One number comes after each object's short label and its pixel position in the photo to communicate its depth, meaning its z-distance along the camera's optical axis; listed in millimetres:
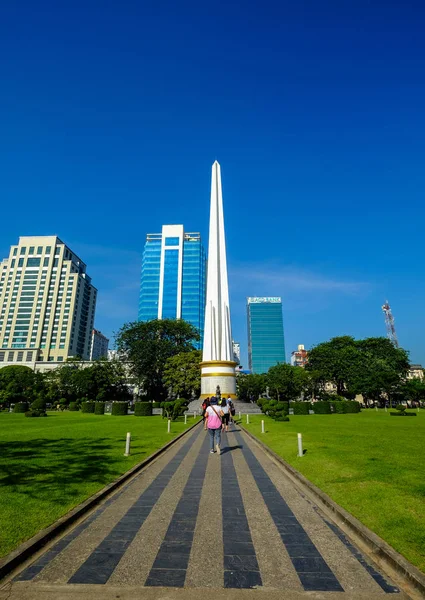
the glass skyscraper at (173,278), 118250
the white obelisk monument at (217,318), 42438
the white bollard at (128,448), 11833
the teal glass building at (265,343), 190375
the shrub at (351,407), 45134
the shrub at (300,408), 42000
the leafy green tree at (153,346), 61781
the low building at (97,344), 152875
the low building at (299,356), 176750
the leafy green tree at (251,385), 75250
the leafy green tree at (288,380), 61688
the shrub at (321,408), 43156
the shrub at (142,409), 39700
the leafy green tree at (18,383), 51969
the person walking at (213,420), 12469
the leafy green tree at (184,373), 53406
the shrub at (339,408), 45062
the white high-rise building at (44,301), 117562
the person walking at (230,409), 20891
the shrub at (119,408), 41500
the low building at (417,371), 137525
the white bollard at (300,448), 11578
